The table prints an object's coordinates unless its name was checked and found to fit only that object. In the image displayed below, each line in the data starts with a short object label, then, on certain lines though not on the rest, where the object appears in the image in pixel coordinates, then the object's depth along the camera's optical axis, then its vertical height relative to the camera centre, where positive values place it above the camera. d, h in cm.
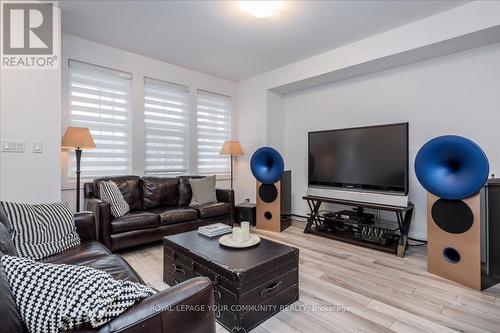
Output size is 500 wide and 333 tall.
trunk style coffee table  149 -70
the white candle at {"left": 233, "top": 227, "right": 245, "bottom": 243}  185 -51
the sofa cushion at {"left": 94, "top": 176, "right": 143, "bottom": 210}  308 -28
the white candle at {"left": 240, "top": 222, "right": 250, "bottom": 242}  188 -47
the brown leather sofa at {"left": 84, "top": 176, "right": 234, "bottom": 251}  259 -55
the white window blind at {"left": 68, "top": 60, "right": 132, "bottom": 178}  308 +67
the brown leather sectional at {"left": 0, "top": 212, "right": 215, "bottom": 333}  71 -46
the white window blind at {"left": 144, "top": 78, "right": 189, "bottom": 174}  369 +60
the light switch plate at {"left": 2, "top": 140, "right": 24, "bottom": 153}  215 +17
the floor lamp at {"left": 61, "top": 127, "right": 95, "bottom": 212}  266 +26
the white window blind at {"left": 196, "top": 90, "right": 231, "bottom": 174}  430 +65
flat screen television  279 +11
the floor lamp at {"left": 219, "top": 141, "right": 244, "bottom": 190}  416 +30
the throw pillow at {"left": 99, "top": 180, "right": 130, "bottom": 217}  273 -35
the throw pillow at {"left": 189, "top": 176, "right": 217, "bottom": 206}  355 -35
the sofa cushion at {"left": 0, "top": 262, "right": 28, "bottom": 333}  68 -41
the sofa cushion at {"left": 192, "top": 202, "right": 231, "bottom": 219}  329 -57
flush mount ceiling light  233 +151
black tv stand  271 -74
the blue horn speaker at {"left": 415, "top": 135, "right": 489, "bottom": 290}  199 -31
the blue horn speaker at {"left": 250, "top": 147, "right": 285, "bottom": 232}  359 -28
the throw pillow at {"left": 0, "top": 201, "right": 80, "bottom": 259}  160 -43
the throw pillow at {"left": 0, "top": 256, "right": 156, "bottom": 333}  73 -39
